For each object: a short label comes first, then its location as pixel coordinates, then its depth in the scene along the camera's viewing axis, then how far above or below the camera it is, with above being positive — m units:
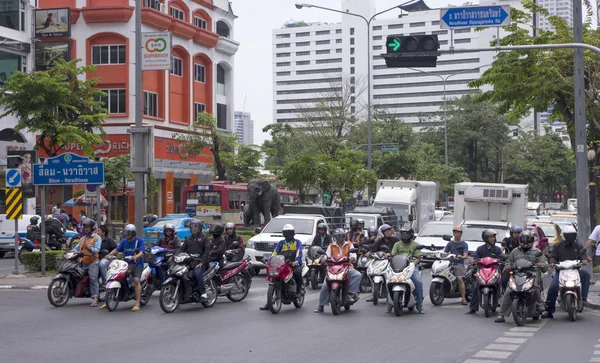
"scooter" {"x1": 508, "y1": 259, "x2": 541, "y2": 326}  14.02 -1.58
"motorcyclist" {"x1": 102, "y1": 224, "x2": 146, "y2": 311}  16.06 -1.02
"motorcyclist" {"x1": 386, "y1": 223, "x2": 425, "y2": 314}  15.92 -1.00
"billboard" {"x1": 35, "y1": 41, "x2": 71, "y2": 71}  49.16 +8.44
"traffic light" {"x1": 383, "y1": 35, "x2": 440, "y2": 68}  16.45 +2.78
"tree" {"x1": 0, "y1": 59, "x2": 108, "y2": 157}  33.47 +3.74
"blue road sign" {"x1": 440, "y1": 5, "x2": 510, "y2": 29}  17.25 +3.60
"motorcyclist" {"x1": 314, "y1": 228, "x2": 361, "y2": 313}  15.85 -1.22
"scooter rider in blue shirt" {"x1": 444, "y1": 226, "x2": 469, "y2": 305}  17.09 -1.16
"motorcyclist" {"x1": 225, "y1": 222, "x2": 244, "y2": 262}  18.28 -0.92
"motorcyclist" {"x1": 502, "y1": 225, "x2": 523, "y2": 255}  16.17 -0.96
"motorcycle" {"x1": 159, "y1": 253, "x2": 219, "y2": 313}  15.45 -1.60
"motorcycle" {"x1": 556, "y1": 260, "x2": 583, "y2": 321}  14.45 -1.54
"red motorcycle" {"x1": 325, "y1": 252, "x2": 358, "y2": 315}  15.44 -1.57
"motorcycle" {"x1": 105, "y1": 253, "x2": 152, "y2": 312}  15.76 -1.58
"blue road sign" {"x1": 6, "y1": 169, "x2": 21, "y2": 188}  23.30 +0.56
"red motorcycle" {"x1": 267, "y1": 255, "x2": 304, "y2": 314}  15.43 -1.60
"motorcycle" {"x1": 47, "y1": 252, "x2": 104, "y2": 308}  16.38 -1.64
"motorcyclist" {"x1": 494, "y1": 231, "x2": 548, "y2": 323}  14.45 -1.12
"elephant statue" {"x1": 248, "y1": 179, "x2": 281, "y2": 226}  34.59 -0.10
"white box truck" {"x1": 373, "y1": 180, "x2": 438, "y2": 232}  39.88 -0.13
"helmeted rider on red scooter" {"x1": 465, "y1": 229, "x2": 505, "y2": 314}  15.73 -1.07
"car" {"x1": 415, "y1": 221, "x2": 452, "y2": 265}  26.34 -1.32
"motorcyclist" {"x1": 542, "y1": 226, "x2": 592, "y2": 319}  14.91 -1.06
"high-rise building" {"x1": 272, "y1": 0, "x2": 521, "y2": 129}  149.38 +24.51
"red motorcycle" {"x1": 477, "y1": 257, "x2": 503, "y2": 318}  15.13 -1.51
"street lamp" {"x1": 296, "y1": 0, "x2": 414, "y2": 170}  43.61 +9.34
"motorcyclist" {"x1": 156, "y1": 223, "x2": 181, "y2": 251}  16.77 -0.84
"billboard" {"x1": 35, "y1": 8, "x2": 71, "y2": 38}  49.69 +10.10
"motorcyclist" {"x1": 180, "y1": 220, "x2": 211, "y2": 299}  15.98 -0.96
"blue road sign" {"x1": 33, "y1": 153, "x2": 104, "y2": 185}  22.81 +0.70
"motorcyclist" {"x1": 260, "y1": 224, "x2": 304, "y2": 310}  15.98 -1.03
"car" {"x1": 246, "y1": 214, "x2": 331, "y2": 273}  23.06 -1.05
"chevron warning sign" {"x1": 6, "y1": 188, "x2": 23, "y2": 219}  23.12 -0.11
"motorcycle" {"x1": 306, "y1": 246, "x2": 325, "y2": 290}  20.22 -1.90
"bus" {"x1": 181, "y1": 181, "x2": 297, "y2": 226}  46.12 -0.27
